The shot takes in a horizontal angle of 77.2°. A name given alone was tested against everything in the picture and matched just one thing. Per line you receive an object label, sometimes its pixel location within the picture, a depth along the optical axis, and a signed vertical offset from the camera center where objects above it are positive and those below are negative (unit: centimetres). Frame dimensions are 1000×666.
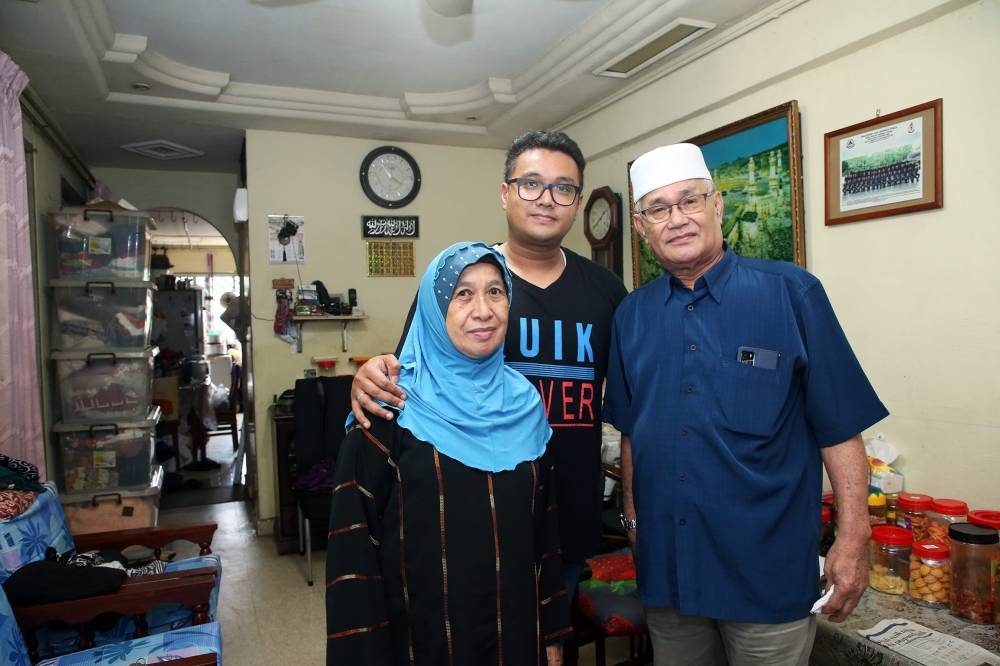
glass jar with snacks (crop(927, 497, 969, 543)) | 180 -61
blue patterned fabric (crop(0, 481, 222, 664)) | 199 -75
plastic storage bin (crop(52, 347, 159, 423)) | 348 -34
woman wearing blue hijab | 118 -38
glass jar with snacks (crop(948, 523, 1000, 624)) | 158 -67
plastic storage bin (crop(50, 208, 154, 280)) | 351 +48
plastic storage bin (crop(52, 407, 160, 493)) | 347 -73
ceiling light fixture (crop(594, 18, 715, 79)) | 265 +123
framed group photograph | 201 +49
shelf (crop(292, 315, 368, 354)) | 414 +1
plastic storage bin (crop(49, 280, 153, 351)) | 350 +7
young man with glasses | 150 -3
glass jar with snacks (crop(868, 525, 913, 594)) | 177 -72
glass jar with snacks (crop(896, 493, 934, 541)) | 189 -63
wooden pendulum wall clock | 357 +52
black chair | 352 -75
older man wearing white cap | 127 -28
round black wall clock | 439 +101
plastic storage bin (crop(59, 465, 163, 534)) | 344 -103
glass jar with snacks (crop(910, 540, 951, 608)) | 170 -73
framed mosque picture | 248 +56
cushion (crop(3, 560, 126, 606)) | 183 -77
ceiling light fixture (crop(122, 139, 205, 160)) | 436 +126
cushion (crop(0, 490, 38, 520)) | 203 -58
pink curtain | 250 +11
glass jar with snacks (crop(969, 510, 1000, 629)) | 157 -60
